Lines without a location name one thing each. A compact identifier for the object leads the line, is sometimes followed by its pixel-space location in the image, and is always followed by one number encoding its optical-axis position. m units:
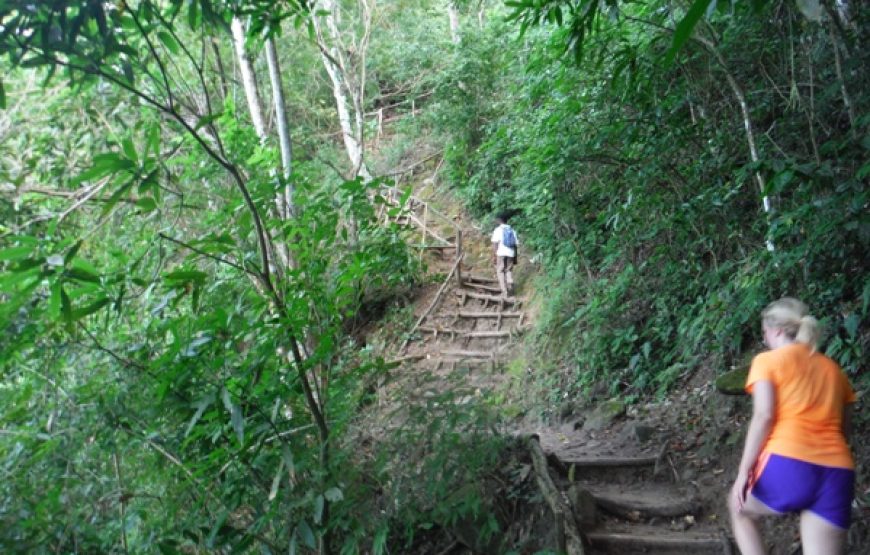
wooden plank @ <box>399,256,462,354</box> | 12.96
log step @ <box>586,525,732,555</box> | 4.92
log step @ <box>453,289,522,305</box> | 12.89
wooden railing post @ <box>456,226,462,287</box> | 14.00
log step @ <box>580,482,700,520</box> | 5.54
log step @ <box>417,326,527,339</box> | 11.84
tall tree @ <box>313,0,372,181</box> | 12.17
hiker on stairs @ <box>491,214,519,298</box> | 12.17
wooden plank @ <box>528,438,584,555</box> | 4.58
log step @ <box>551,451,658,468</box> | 6.30
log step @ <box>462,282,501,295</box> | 13.63
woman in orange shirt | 3.10
